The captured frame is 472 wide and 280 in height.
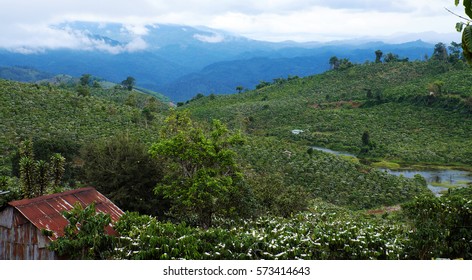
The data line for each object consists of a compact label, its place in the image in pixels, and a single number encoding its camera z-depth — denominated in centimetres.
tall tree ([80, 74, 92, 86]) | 10616
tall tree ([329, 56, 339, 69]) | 11012
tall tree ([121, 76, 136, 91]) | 13025
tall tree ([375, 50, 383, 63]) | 9879
